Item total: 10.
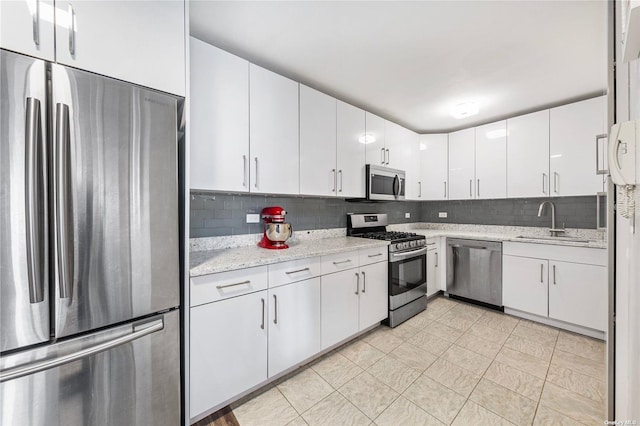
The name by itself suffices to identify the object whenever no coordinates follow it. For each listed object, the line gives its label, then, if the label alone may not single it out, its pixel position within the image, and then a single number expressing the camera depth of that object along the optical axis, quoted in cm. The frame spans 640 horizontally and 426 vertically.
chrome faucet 295
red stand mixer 200
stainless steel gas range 260
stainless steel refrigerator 89
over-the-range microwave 282
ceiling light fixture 275
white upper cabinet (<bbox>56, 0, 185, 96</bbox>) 100
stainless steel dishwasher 294
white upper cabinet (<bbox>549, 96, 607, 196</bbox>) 252
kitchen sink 263
